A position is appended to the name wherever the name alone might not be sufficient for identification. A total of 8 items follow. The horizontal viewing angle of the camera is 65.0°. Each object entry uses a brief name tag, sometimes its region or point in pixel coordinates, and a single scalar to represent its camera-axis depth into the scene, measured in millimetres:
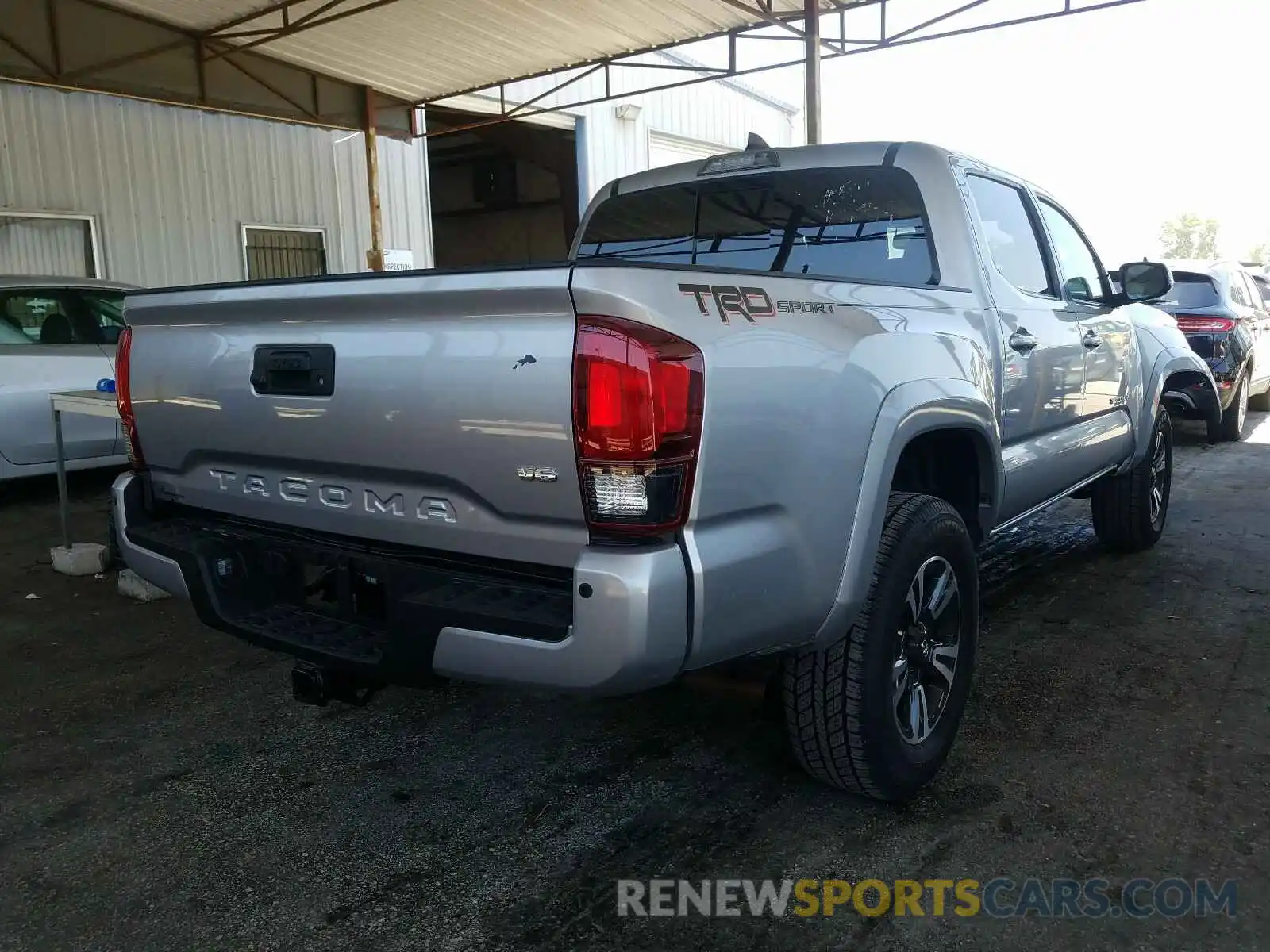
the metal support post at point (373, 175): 12781
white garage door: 18562
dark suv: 8695
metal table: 4730
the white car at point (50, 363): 6777
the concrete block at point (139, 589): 4980
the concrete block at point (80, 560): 5453
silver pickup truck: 2018
